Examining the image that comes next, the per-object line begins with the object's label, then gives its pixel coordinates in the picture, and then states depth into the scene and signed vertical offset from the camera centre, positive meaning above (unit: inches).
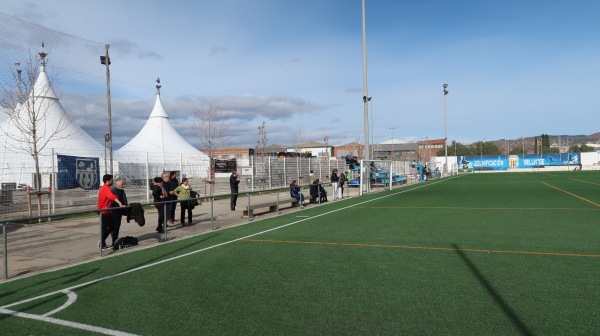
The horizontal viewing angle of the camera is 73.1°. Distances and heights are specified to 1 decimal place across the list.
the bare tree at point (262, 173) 1005.8 -29.2
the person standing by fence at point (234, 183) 656.5 -34.1
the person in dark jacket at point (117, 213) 345.1 -41.1
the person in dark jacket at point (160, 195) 426.9 -34.5
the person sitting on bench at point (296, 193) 680.5 -55.6
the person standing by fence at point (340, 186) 844.7 -55.6
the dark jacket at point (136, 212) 354.9 -41.7
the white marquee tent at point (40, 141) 647.8 +62.3
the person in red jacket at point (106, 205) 338.0 -33.5
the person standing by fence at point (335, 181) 840.9 -44.8
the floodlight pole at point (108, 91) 637.3 +121.6
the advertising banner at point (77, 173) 628.1 -10.5
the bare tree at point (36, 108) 638.5 +107.7
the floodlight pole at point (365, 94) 890.1 +145.8
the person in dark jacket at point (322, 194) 742.4 -65.1
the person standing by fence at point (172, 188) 481.4 -29.0
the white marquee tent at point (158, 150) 807.1 +31.7
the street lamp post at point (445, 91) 2183.6 +354.5
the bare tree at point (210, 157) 866.5 +11.2
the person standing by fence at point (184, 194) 483.5 -37.1
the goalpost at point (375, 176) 985.5 -52.0
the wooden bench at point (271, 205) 535.8 -64.3
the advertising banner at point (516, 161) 3118.6 -47.6
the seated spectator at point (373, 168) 1132.9 -26.5
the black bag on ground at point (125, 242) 345.1 -67.8
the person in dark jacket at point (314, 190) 739.4 -56.0
